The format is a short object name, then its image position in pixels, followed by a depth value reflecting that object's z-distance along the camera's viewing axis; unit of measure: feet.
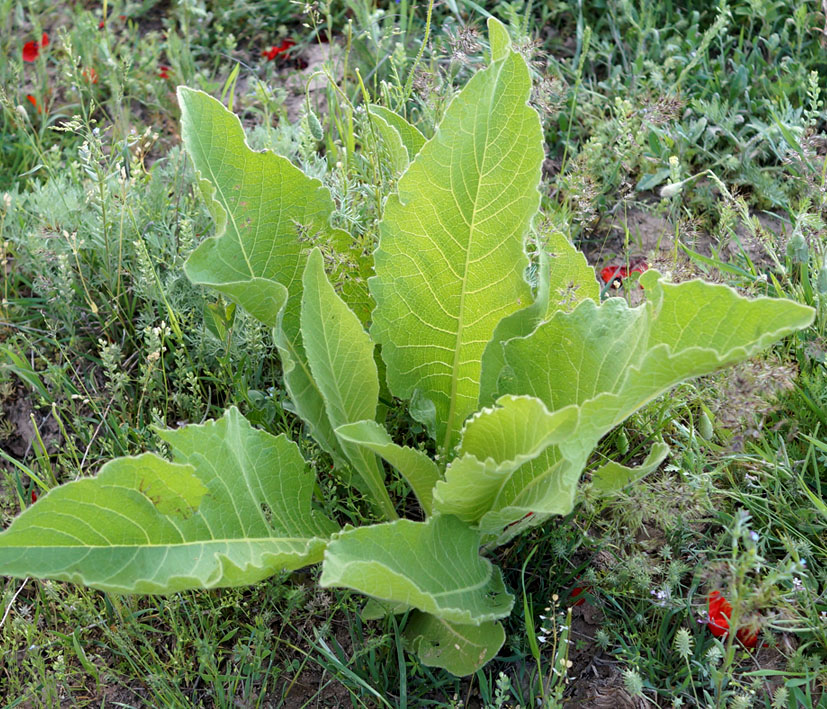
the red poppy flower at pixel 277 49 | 12.90
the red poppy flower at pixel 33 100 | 12.28
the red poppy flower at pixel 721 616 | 6.03
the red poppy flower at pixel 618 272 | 8.40
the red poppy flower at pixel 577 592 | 6.57
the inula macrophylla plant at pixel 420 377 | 4.92
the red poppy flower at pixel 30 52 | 12.96
